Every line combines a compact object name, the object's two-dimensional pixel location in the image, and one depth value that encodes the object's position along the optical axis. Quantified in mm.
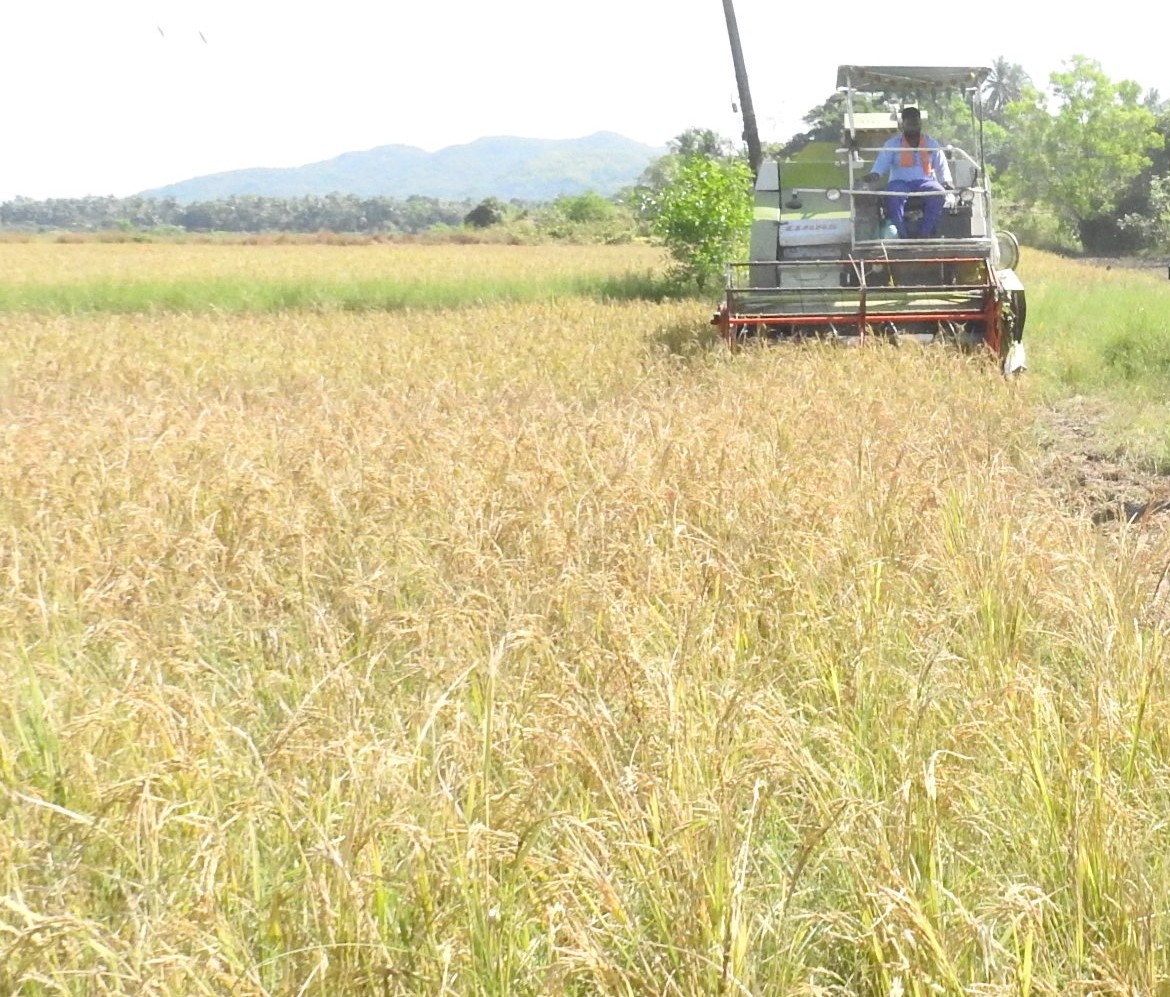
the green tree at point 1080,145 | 49812
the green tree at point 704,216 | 17516
